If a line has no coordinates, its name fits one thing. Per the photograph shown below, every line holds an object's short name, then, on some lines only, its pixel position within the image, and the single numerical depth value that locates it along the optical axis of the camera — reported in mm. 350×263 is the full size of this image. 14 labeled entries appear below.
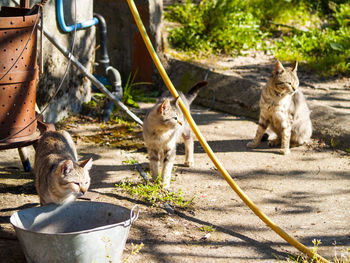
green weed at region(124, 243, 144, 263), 3420
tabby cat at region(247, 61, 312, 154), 5891
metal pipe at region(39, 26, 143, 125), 5439
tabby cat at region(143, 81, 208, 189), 4902
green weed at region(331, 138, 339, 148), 6246
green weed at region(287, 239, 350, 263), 3602
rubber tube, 3693
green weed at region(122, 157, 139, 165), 5465
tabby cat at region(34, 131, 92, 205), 3717
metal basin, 2930
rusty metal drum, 3904
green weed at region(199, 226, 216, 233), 4160
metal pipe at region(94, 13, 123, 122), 6891
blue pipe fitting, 6180
